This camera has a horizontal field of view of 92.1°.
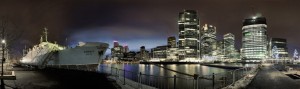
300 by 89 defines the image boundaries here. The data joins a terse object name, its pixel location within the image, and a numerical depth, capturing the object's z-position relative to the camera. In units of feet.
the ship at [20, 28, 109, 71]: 91.94
